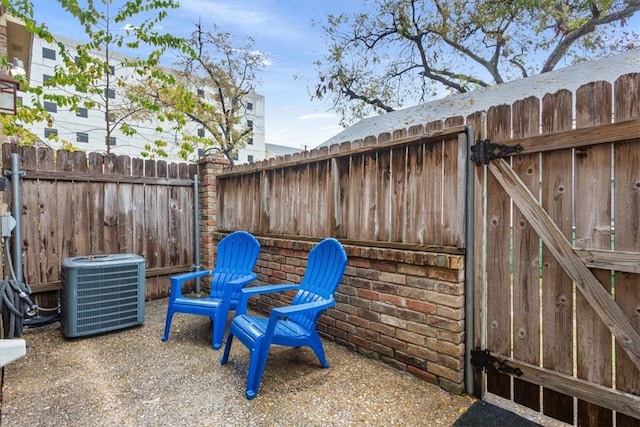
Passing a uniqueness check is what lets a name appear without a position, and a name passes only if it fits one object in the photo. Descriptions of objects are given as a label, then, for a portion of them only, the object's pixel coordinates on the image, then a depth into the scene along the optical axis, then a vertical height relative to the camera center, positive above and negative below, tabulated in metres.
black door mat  1.91 -1.21
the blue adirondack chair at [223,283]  3.06 -0.69
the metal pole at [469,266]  2.22 -0.35
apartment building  16.77 +5.23
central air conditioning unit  3.21 -0.80
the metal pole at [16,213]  3.47 +0.00
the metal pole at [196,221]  4.82 -0.11
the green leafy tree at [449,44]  8.63 +4.94
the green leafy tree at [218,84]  9.59 +4.20
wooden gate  1.67 -0.23
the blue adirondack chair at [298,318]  2.23 -0.80
